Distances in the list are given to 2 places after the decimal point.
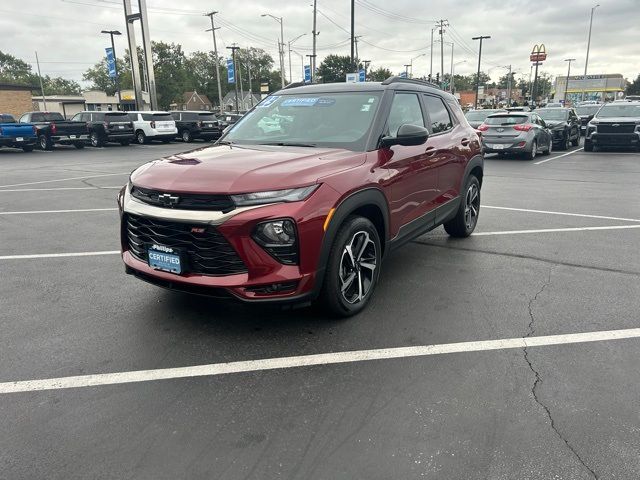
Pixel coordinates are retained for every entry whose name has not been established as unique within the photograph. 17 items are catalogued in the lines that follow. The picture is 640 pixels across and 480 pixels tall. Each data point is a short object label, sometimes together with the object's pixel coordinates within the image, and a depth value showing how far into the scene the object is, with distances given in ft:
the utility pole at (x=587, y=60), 233.12
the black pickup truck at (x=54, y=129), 76.23
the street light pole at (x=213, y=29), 195.52
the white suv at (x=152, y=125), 86.99
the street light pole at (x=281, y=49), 183.22
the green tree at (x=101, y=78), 390.01
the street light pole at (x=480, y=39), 178.19
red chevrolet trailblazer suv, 10.77
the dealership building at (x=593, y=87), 358.84
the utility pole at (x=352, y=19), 94.18
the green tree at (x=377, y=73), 322.10
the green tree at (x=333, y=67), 296.51
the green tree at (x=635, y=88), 354.54
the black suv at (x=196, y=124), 93.66
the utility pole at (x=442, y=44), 207.86
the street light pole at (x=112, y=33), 150.47
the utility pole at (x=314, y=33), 125.10
